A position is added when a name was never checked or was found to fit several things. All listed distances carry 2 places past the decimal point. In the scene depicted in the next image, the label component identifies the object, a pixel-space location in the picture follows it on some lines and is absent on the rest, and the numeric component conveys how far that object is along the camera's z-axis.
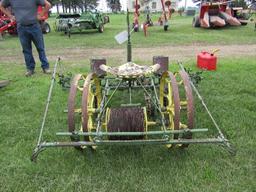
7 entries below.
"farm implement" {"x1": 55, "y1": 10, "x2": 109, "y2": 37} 10.83
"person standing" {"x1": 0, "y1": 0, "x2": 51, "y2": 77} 4.72
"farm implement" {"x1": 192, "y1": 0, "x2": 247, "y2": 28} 11.33
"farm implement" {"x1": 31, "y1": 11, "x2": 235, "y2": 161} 2.15
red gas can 5.11
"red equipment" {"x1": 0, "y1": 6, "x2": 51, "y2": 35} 9.88
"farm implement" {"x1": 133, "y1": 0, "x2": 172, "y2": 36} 10.03
